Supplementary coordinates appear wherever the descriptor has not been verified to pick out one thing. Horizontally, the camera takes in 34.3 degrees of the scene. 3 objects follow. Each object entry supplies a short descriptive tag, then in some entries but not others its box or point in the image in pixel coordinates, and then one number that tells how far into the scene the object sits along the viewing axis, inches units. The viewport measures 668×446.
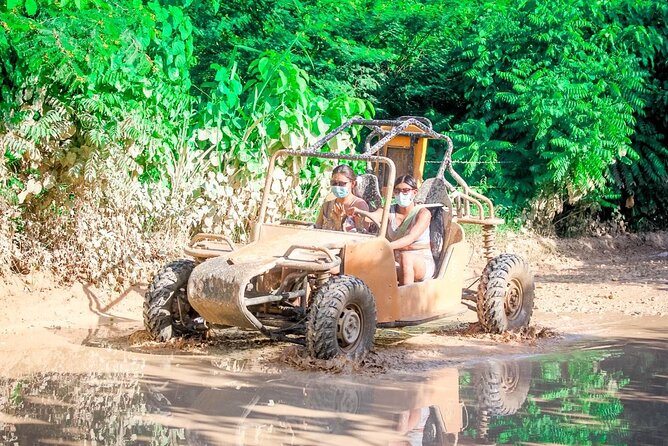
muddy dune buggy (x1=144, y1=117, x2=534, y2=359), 318.0
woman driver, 371.6
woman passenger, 365.4
